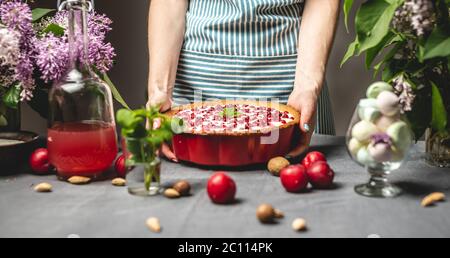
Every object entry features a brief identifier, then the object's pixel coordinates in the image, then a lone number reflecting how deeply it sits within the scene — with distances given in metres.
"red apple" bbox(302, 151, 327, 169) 1.29
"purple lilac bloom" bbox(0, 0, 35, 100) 1.26
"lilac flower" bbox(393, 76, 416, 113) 1.22
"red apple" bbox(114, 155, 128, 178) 1.25
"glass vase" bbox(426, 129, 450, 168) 1.35
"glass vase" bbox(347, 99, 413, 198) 1.07
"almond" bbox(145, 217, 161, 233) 0.97
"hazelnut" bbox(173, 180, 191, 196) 1.14
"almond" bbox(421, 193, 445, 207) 1.10
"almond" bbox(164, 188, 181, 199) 1.12
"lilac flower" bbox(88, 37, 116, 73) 1.34
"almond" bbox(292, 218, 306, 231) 0.97
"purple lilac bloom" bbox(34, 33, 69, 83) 1.27
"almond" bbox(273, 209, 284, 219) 1.02
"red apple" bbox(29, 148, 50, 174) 1.28
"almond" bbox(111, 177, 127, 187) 1.20
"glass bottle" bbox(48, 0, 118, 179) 1.19
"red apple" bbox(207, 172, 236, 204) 1.09
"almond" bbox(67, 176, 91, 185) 1.21
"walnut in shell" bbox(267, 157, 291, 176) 1.26
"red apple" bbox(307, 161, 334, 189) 1.18
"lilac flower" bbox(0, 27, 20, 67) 1.22
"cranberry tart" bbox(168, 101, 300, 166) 1.29
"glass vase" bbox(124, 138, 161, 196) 1.09
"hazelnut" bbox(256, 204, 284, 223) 1.00
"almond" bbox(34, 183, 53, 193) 1.17
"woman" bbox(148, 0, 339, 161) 1.75
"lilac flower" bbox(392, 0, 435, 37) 1.12
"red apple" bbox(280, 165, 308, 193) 1.16
